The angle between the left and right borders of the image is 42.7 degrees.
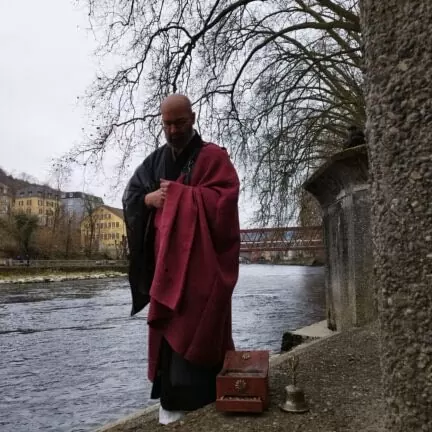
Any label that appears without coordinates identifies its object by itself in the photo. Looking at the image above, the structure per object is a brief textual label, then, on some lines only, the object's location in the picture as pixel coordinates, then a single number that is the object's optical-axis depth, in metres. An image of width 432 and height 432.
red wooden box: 2.69
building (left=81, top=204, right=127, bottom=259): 64.19
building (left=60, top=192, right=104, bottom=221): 63.60
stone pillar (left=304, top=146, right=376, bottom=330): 5.90
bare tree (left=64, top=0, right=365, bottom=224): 9.44
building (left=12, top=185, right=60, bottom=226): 64.06
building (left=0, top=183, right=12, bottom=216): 63.22
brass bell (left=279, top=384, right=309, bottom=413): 2.68
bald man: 2.74
